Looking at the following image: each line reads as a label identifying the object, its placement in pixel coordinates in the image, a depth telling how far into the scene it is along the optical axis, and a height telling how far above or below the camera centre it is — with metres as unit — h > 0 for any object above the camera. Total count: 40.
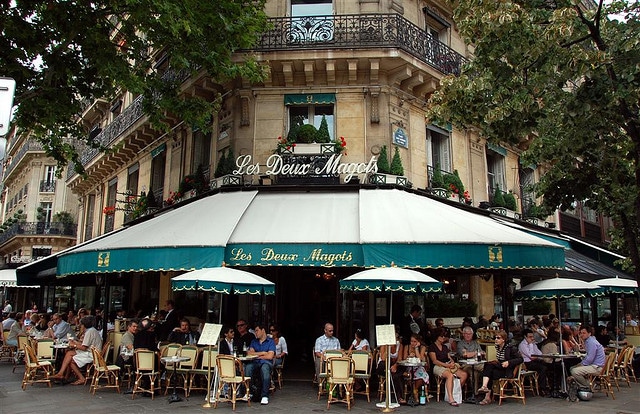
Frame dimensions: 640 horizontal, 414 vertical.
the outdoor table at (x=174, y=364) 8.67 -1.13
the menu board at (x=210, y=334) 8.48 -0.60
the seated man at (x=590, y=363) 9.19 -1.13
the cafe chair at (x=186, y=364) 9.28 -1.20
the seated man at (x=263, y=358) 8.78 -1.04
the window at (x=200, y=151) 13.96 +4.03
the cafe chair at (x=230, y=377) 8.37 -1.28
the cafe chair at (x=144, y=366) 8.98 -1.18
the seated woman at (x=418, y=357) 8.79 -1.10
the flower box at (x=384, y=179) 11.67 +2.69
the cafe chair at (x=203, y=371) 9.24 -1.30
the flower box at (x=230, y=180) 12.19 +2.77
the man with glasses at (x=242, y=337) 9.39 -0.72
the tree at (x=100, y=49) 9.90 +5.04
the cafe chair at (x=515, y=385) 8.75 -1.45
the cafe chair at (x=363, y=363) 8.97 -1.12
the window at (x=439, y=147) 13.64 +4.05
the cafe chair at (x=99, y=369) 9.31 -1.29
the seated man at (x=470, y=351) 9.26 -0.96
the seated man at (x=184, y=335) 10.02 -0.74
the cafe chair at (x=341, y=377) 8.32 -1.27
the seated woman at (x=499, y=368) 8.84 -1.19
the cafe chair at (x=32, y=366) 9.89 -1.32
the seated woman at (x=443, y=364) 8.84 -1.13
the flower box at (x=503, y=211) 14.84 +2.53
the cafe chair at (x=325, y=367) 8.78 -1.20
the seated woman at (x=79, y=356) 10.23 -1.15
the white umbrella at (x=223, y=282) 8.49 +0.27
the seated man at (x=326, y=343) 9.65 -0.84
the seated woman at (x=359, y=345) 9.58 -0.86
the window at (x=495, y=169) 15.92 +4.03
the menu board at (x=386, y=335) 8.15 -0.57
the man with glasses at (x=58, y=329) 12.02 -0.74
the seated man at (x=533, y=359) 9.41 -1.08
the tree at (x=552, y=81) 7.65 +3.42
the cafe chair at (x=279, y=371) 9.92 -1.40
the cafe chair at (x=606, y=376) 9.35 -1.38
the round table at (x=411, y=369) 8.59 -1.19
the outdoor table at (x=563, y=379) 9.18 -1.43
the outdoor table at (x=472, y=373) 8.89 -1.30
